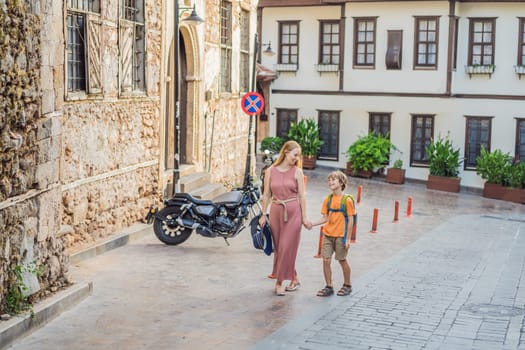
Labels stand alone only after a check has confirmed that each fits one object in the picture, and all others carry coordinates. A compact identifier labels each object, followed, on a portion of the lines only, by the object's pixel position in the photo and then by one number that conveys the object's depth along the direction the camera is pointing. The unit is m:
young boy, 10.46
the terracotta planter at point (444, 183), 29.32
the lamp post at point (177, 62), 16.19
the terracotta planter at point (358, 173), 31.23
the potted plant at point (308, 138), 32.19
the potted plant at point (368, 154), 30.64
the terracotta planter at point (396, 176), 30.50
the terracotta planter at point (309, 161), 32.34
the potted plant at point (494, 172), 28.19
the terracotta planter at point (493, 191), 28.00
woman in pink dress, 10.56
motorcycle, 13.80
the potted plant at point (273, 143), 31.83
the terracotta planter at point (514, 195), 27.31
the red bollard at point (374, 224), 17.45
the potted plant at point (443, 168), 29.38
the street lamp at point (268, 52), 29.68
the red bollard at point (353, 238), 15.68
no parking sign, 20.11
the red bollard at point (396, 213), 19.48
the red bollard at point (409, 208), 20.89
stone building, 8.58
